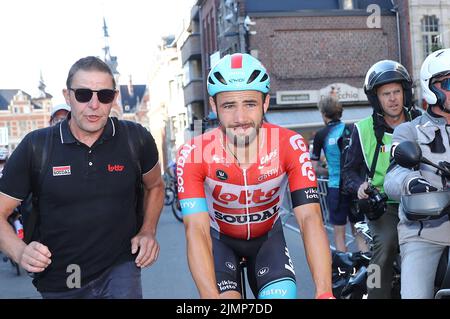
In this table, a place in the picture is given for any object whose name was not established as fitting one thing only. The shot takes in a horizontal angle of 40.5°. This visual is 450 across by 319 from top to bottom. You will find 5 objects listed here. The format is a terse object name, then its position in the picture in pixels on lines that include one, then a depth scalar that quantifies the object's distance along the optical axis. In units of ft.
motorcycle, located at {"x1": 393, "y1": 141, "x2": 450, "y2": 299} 9.54
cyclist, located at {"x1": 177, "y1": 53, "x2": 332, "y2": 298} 9.97
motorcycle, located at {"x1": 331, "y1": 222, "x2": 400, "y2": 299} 15.44
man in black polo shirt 11.21
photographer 15.71
